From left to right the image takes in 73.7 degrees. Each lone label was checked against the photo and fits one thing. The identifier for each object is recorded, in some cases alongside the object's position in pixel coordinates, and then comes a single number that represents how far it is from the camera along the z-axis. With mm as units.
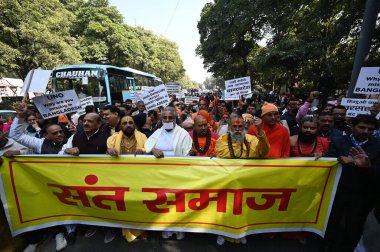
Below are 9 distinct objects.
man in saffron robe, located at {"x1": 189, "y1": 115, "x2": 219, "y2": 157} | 3635
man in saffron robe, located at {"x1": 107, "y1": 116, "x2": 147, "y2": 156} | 3459
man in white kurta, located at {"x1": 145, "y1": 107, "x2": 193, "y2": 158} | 3406
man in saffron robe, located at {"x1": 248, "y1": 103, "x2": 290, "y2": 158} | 3402
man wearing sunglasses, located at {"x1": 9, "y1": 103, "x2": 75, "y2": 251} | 3164
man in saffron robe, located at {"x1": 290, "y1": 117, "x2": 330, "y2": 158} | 3295
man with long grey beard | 3077
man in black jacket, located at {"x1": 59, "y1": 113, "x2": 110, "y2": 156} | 3393
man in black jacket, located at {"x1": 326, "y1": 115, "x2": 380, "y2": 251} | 2629
